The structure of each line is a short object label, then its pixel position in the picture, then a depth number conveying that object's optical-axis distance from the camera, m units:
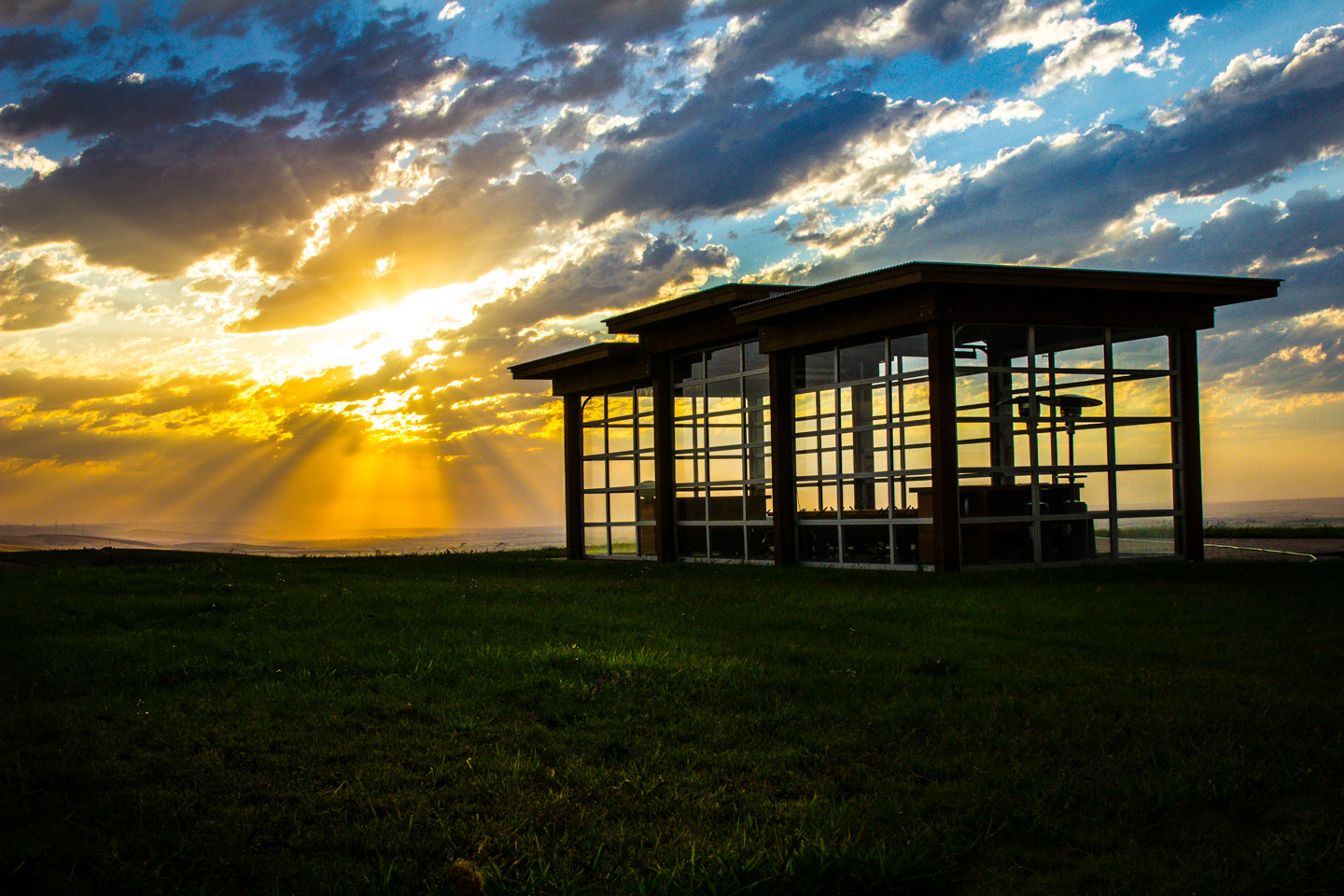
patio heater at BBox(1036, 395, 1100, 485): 16.97
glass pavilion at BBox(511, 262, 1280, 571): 15.99
